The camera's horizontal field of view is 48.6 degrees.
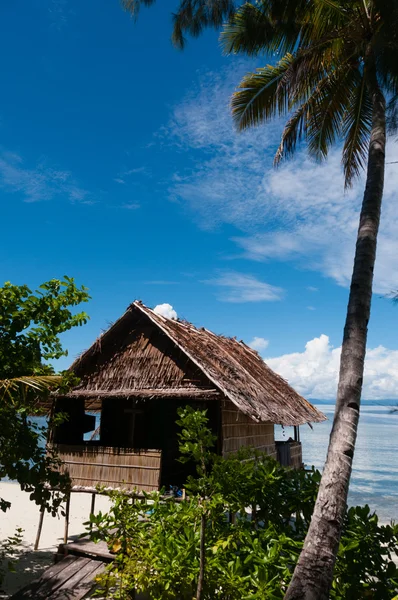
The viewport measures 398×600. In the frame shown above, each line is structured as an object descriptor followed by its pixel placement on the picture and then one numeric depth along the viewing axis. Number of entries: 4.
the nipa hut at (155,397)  9.09
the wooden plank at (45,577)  6.10
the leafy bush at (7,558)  8.57
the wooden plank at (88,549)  6.77
